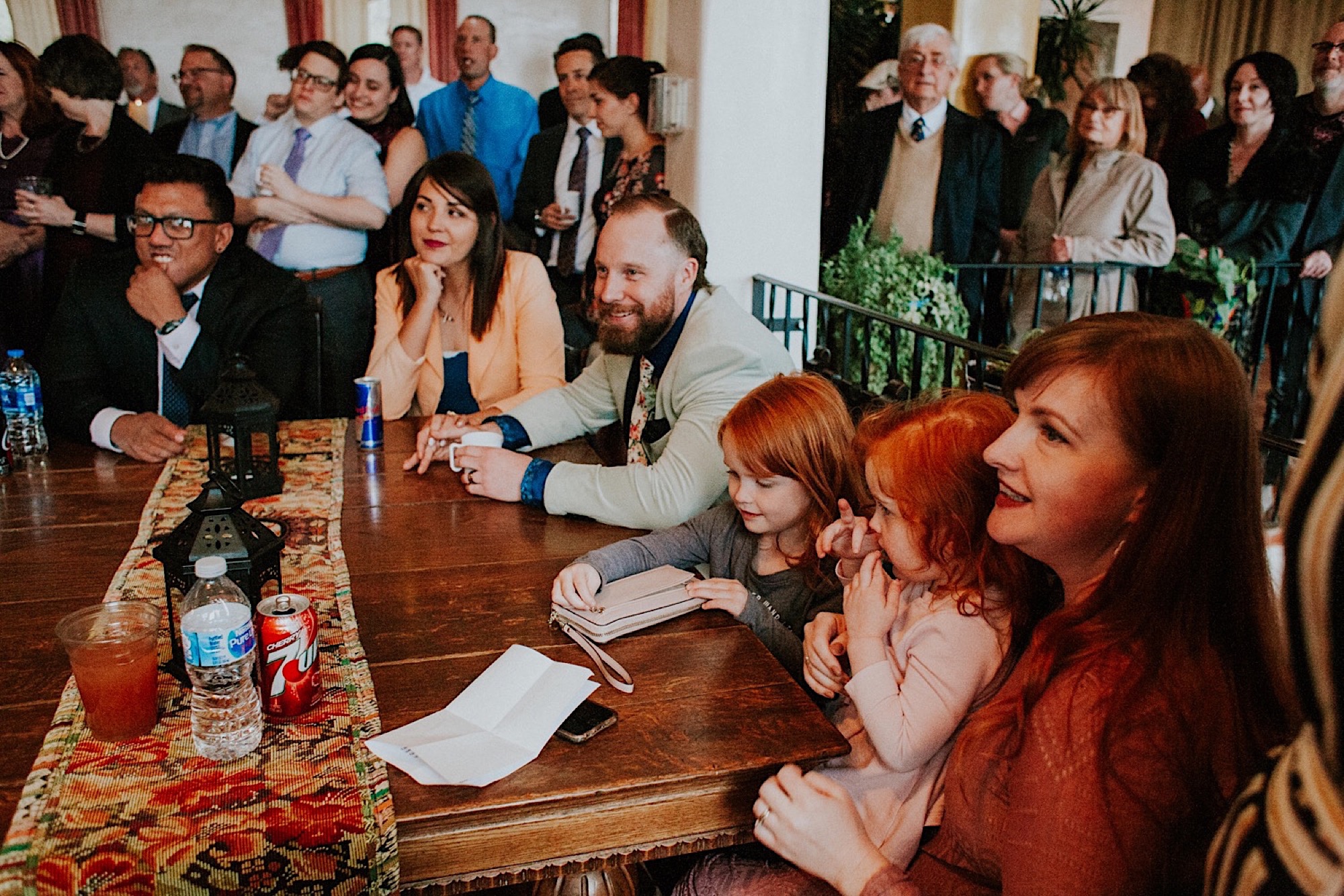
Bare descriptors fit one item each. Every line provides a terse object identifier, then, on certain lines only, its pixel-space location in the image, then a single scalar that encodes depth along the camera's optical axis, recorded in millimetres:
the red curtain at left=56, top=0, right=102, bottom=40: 5594
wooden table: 1030
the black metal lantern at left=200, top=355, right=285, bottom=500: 1860
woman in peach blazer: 2844
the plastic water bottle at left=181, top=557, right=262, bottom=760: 1038
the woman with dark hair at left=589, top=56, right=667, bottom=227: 3746
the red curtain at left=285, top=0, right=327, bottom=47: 6012
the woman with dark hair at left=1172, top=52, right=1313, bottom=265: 4172
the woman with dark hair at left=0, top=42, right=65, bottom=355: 3947
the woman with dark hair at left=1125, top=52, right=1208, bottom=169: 4945
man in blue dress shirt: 4813
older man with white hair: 4453
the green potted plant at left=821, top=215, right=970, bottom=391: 3994
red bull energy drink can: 2279
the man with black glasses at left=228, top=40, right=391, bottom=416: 3836
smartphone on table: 1130
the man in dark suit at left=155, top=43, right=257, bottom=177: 4410
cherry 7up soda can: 1115
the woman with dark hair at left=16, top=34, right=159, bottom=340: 3920
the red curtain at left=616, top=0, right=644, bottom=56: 6336
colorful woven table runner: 911
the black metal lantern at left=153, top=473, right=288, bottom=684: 1192
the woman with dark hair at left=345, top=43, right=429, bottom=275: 4164
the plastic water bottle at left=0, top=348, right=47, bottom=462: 2186
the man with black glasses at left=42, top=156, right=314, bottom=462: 2559
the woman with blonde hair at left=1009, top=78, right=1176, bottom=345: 4051
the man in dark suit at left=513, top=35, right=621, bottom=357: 4293
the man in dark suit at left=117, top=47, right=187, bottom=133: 5523
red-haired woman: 856
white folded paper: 1060
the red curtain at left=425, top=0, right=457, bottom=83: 6145
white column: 3539
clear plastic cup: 1069
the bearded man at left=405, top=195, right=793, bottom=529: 1898
